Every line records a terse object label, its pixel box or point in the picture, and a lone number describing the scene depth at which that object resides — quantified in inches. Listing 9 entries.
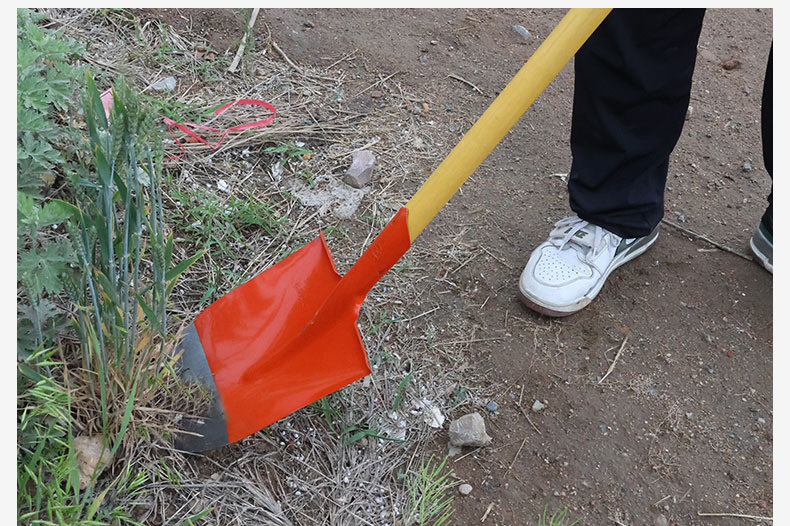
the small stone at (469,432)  61.6
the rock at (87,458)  50.9
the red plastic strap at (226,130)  81.3
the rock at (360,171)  82.3
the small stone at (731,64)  111.3
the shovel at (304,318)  52.2
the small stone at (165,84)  86.6
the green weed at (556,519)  59.1
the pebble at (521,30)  110.6
